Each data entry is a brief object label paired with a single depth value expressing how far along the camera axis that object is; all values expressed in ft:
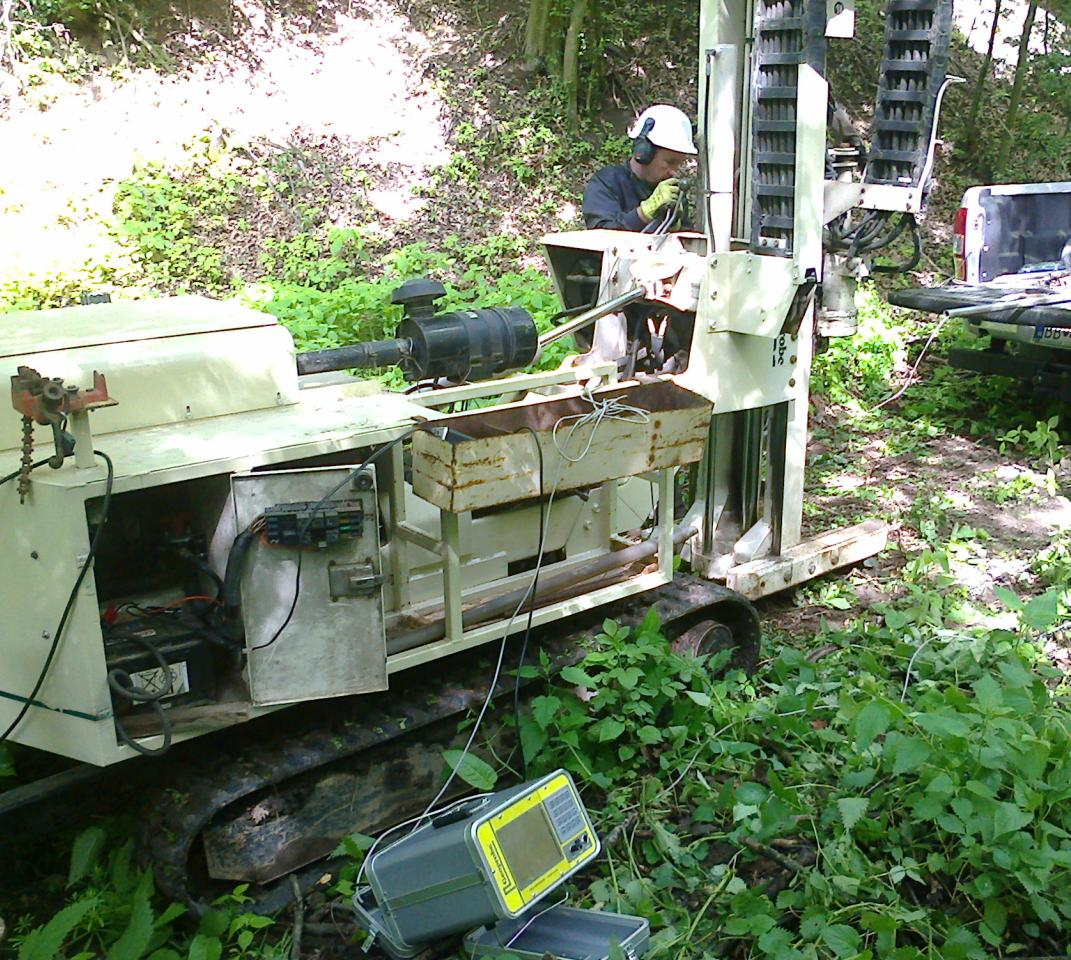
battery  11.40
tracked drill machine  11.35
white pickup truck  25.02
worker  19.26
